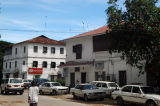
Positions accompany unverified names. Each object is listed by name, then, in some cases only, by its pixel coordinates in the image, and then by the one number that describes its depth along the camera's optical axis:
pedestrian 10.30
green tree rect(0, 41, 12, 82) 62.86
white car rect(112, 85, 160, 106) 14.12
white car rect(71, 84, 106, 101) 19.02
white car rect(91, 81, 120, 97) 20.44
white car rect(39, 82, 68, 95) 25.34
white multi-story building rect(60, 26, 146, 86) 25.14
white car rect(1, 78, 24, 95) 24.75
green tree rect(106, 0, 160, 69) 16.86
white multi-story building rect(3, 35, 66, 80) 48.22
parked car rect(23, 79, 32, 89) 37.64
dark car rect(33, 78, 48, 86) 35.67
